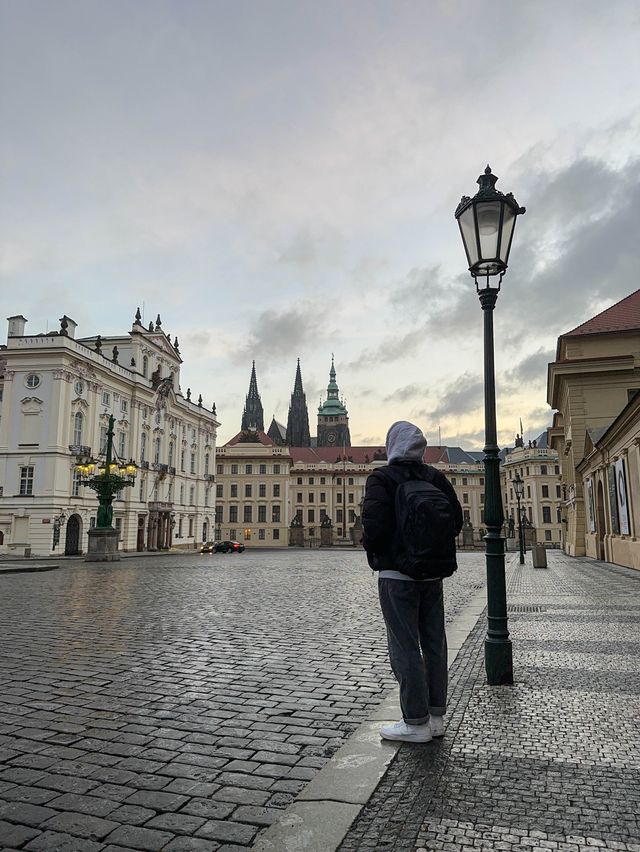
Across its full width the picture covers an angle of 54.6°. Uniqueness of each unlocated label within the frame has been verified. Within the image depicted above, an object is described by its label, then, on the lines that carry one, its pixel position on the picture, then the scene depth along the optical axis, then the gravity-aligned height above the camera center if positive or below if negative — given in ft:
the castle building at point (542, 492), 274.77 +15.09
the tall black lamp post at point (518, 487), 102.06 +6.52
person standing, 12.92 -0.80
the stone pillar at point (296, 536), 256.50 -3.60
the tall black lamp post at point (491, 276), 19.45 +8.81
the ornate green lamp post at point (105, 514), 96.37 +2.28
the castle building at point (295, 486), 285.02 +19.82
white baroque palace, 138.21 +24.43
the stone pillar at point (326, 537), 237.25 -3.72
